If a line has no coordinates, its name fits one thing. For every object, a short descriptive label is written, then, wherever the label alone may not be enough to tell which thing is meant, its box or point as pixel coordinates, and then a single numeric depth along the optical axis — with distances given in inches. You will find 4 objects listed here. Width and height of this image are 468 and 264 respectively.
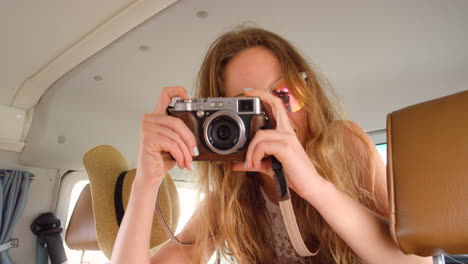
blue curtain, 70.8
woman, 26.0
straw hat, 54.2
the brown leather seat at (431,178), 17.8
